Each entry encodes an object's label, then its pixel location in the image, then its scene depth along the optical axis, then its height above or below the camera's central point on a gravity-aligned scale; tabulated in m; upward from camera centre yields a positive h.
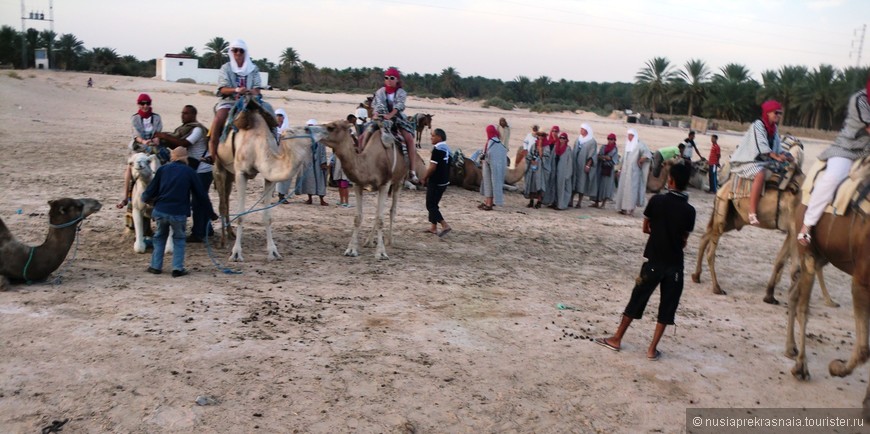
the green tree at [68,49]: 69.81 +2.53
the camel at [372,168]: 9.68 -1.07
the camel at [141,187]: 8.92 -1.39
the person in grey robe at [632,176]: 16.38 -1.55
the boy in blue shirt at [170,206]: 8.16 -1.46
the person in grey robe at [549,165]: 16.31 -1.41
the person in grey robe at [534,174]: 16.17 -1.64
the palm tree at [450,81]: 78.75 +1.92
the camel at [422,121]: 23.27 -0.83
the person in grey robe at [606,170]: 16.88 -1.49
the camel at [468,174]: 17.89 -1.88
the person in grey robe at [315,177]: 13.60 -1.70
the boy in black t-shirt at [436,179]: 11.97 -1.40
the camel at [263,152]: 9.02 -0.86
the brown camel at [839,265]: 5.89 -1.31
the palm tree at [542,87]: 80.56 +1.95
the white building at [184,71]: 65.31 +1.06
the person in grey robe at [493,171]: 15.38 -1.53
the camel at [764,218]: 8.80 -1.33
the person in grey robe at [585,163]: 16.78 -1.34
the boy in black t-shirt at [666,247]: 6.43 -1.26
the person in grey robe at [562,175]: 16.28 -1.64
